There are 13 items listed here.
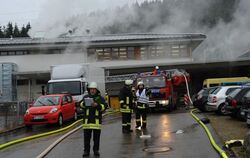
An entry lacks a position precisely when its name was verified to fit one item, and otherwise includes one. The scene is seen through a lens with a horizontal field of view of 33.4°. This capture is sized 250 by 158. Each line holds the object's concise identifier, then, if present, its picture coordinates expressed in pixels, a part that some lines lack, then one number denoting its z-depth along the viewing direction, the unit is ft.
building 124.67
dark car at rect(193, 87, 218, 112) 72.33
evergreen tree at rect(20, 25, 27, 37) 241.20
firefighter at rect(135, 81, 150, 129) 49.44
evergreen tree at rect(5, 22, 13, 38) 266.14
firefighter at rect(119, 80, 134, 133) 47.09
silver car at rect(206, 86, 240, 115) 64.13
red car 59.26
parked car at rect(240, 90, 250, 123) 47.60
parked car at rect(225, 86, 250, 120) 52.90
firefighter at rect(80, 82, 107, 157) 32.07
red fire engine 78.07
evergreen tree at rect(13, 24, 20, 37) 253.24
